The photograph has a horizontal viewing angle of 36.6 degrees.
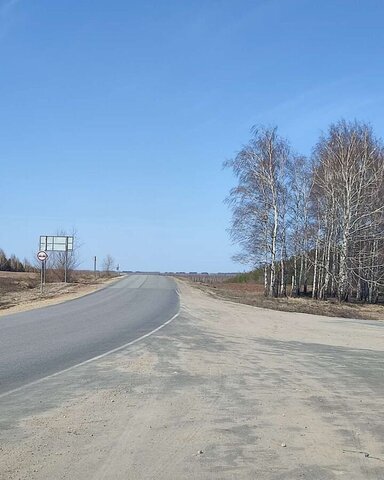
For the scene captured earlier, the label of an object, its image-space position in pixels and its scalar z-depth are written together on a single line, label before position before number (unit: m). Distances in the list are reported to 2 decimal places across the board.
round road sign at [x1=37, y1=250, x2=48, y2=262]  40.97
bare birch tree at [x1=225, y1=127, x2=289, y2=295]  42.41
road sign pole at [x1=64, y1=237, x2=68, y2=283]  58.18
